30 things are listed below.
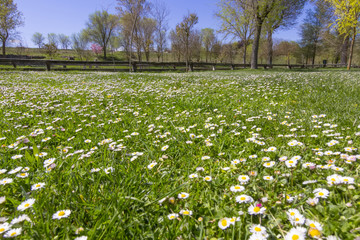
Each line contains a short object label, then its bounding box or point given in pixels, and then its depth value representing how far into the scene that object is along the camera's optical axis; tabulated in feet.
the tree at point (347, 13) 37.88
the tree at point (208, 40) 146.98
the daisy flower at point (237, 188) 1.25
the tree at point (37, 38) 191.94
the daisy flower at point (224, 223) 1.01
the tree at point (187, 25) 52.50
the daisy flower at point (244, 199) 1.15
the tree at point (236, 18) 50.77
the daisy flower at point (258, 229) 0.98
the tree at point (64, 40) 208.39
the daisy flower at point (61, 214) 1.06
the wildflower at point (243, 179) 1.38
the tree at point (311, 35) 102.80
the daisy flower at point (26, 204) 1.09
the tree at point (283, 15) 47.97
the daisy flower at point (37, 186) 1.29
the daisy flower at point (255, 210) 1.08
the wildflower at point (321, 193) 1.14
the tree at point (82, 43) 143.43
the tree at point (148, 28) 102.55
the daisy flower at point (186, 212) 1.14
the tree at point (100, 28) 129.40
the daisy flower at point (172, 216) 1.13
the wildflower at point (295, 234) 0.91
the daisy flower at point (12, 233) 0.94
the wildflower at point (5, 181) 1.30
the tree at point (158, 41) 117.71
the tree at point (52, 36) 199.19
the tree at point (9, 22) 84.51
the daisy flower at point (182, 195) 1.24
